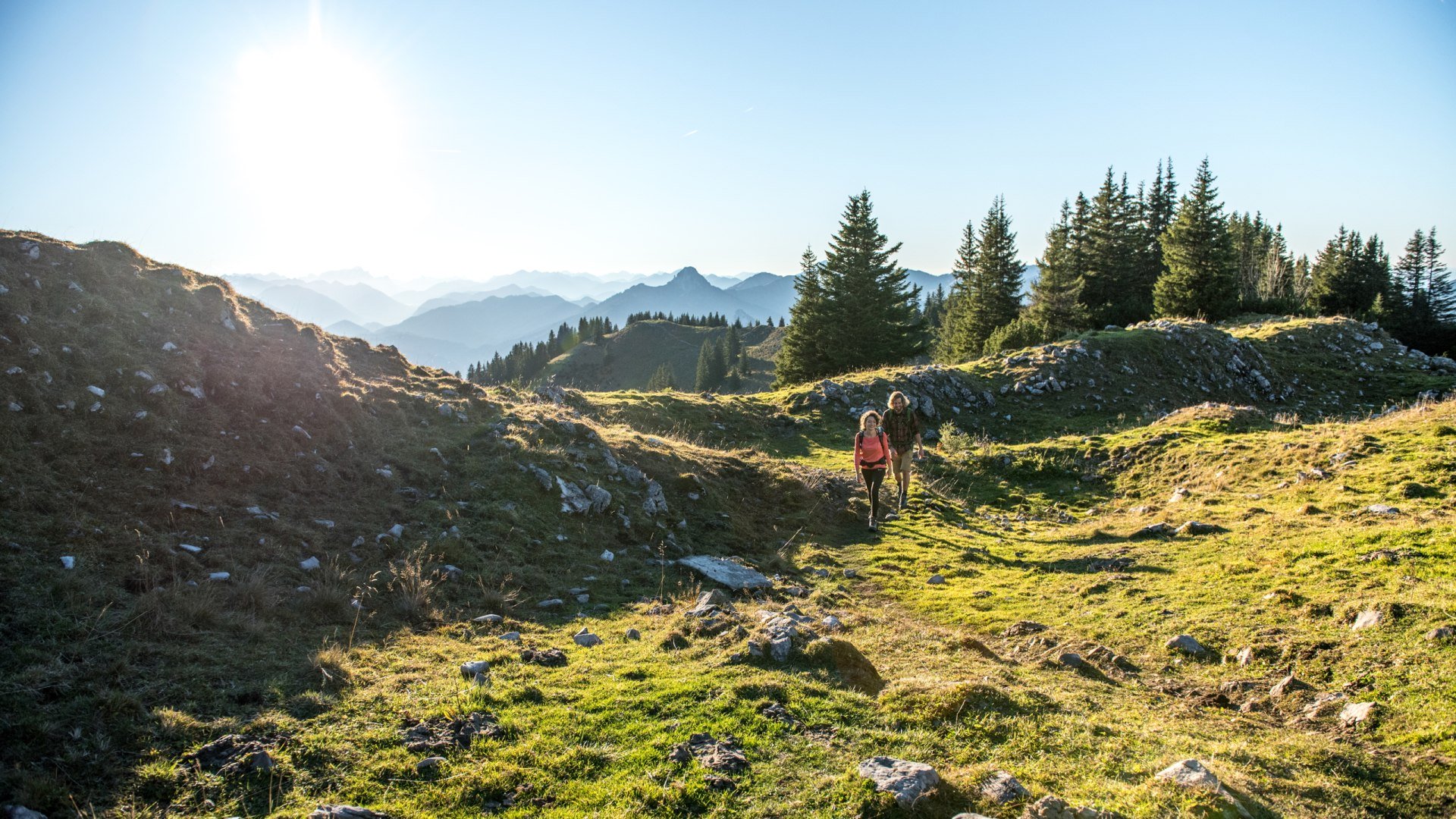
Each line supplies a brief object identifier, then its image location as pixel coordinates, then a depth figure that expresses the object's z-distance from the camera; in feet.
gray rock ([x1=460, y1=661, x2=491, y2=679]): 22.62
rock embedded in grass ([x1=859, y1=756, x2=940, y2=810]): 15.31
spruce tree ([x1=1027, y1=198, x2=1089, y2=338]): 160.45
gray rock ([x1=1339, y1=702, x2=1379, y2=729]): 18.94
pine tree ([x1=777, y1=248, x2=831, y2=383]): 157.99
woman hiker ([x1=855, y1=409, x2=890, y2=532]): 48.06
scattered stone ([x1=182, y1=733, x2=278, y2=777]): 16.03
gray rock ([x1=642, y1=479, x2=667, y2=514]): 45.11
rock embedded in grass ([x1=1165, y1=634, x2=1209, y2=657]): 25.27
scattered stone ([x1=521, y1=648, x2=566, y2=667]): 24.41
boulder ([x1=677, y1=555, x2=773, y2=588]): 36.09
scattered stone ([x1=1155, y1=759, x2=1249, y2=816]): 14.63
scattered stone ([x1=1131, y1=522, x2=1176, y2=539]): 40.55
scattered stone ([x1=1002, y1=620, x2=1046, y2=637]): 29.78
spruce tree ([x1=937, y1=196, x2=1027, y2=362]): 188.96
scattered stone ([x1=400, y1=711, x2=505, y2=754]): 18.08
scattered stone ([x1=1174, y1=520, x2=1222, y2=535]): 38.68
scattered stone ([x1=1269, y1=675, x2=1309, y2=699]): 21.26
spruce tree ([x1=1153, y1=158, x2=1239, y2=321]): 160.15
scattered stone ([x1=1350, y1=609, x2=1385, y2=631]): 22.74
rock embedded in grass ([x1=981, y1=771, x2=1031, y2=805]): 15.24
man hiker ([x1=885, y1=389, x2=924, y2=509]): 49.86
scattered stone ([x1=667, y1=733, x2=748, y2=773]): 17.40
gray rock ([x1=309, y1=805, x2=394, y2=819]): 14.08
